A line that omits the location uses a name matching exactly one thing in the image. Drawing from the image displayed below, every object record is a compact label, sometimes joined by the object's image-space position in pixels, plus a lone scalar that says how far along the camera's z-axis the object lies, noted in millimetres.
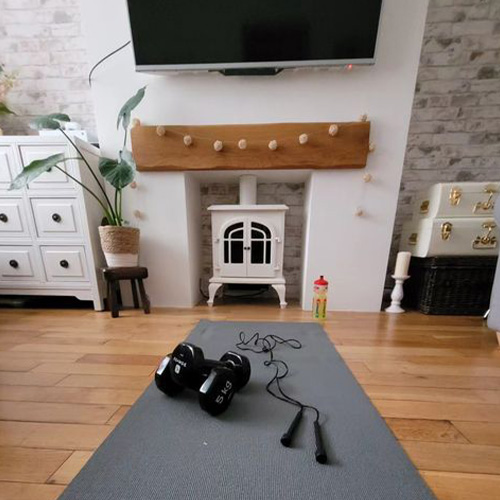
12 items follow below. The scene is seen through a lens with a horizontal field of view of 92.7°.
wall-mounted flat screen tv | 1146
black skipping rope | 539
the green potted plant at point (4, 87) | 1429
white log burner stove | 1425
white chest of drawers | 1229
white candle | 1405
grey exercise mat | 448
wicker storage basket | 1321
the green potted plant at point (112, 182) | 1093
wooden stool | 1263
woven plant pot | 1238
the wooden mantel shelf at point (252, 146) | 1270
